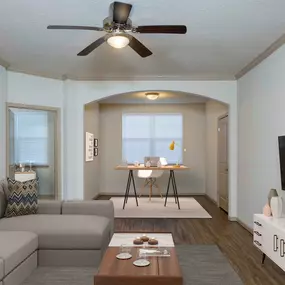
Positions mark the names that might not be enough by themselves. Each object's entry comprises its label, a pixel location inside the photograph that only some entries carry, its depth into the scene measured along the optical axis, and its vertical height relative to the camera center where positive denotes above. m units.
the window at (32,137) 6.77 +0.22
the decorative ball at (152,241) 3.22 -0.87
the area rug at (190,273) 3.30 -1.31
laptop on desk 7.57 -0.26
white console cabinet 3.32 -0.93
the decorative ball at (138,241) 3.23 -0.87
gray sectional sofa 3.07 -0.90
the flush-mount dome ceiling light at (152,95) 7.68 +1.18
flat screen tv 3.74 -0.09
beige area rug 6.68 -1.29
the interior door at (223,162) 6.98 -0.29
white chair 8.23 -0.59
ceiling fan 2.90 +1.06
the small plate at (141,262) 2.64 -0.88
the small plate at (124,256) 2.80 -0.87
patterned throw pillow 4.16 -0.60
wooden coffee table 2.40 -0.89
